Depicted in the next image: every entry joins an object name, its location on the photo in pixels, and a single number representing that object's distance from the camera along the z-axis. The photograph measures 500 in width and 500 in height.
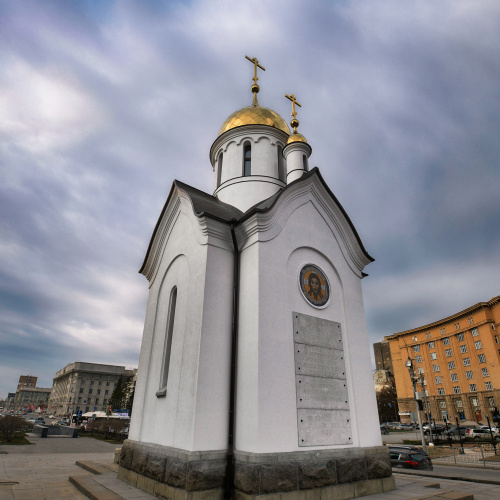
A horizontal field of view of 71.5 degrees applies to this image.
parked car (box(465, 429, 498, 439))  28.78
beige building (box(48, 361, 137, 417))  80.94
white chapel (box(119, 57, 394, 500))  6.71
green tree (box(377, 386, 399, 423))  61.84
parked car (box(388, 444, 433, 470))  14.37
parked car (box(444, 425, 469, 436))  33.19
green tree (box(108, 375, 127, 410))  56.72
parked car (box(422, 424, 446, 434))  32.94
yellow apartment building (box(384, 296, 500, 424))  45.75
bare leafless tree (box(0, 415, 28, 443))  21.77
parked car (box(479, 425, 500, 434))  31.30
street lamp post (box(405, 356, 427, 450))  18.81
